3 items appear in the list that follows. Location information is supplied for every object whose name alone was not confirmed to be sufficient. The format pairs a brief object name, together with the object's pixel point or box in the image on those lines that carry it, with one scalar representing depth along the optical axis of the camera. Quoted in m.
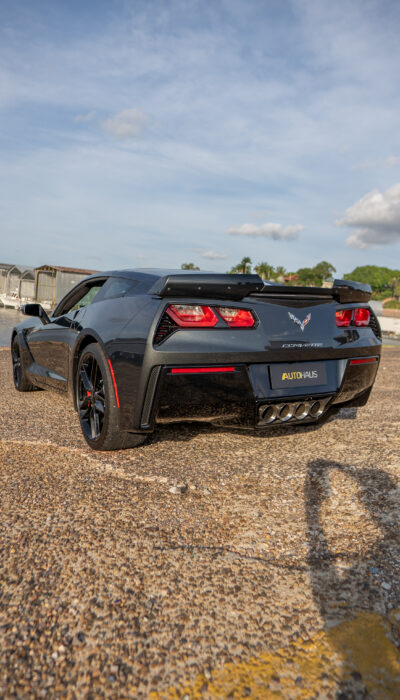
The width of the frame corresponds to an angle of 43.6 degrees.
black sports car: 2.81
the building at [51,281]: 43.50
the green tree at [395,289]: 145.88
